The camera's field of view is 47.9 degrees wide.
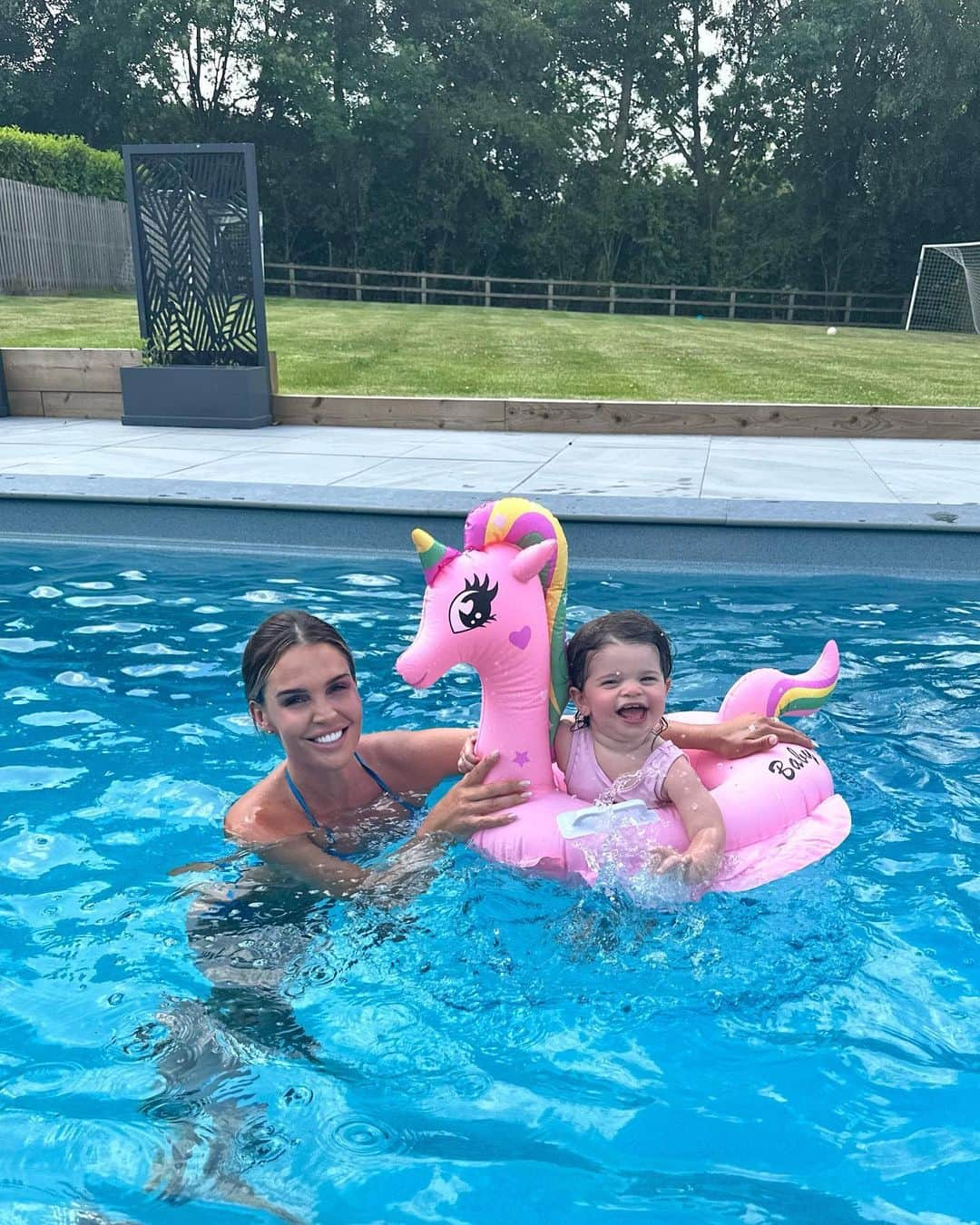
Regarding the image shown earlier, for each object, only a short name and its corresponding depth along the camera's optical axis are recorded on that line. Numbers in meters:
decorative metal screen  10.52
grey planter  11.02
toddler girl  2.85
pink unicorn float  2.88
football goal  25.90
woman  2.80
